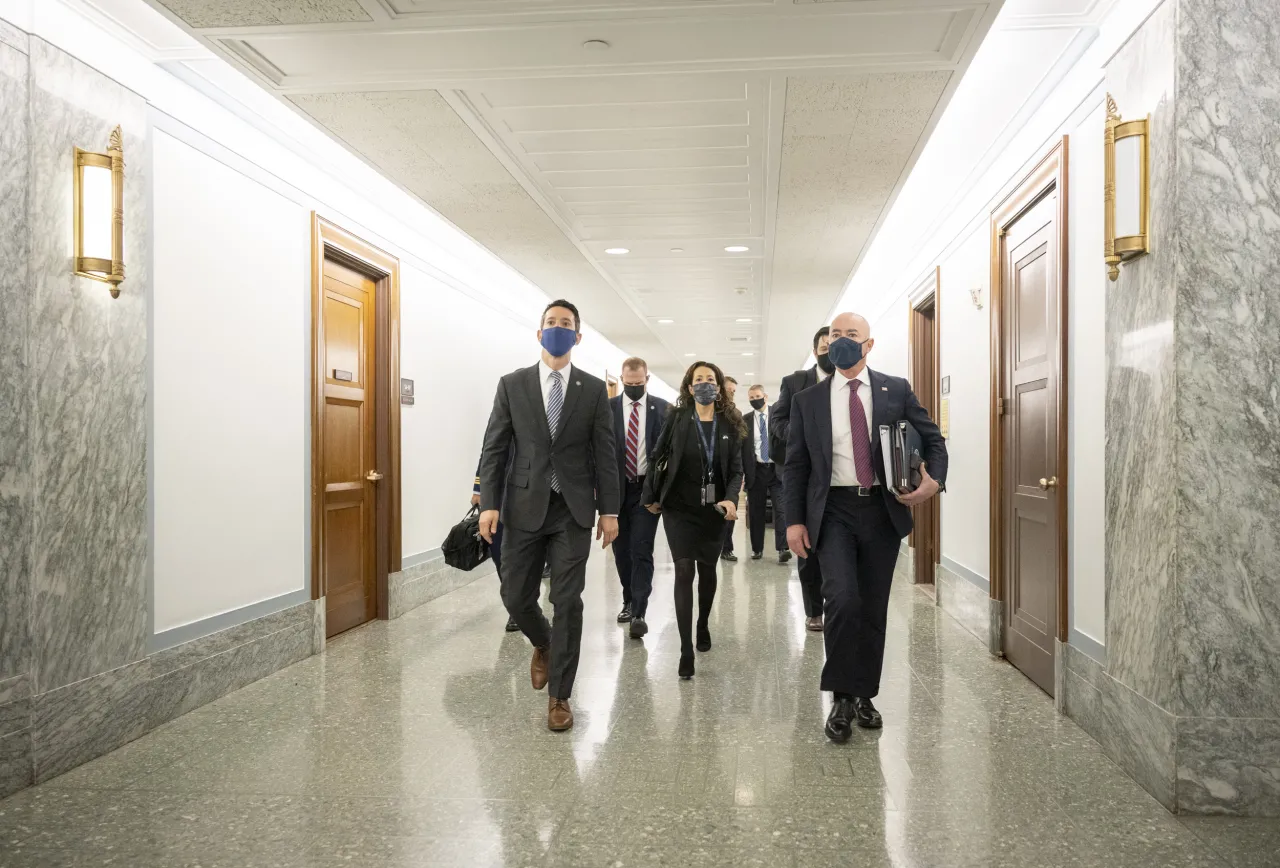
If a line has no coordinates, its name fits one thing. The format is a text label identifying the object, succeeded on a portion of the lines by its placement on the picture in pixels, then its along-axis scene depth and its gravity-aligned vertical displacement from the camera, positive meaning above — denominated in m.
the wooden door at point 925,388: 6.97 +0.34
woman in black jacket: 4.48 -0.28
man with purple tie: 3.45 -0.30
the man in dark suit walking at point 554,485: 3.60 -0.23
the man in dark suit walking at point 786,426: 4.86 +0.01
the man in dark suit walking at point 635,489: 5.38 -0.36
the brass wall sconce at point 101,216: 3.28 +0.81
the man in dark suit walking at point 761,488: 8.23 -0.53
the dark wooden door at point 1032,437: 4.04 -0.04
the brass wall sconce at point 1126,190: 2.96 +0.82
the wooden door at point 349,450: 5.51 -0.12
